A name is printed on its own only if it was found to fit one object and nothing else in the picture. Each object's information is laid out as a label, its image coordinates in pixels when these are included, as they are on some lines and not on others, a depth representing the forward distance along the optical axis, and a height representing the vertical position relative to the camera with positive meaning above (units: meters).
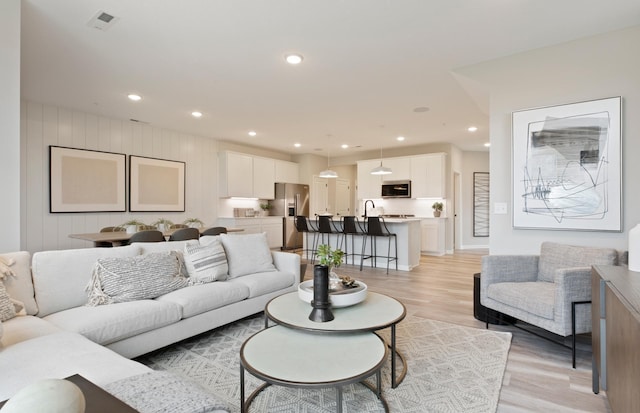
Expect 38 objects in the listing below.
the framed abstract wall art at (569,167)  2.86 +0.36
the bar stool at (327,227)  6.32 -0.44
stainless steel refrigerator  8.59 -0.10
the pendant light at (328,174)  7.40 +0.71
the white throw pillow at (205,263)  2.93 -0.53
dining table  3.90 -0.40
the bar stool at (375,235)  5.75 -0.54
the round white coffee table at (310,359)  1.45 -0.76
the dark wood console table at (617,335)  1.21 -0.58
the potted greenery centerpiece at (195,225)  6.68 -0.41
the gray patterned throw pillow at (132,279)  2.34 -0.56
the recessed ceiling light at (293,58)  3.34 +1.53
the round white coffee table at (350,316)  1.89 -0.70
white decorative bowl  2.18 -0.63
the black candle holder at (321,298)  1.99 -0.57
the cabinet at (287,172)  8.73 +0.93
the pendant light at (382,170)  6.97 +0.76
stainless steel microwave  8.11 +0.42
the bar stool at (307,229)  6.72 -0.49
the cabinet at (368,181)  8.59 +0.64
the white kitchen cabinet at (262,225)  7.53 -0.48
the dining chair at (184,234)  4.31 -0.38
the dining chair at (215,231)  4.61 -0.37
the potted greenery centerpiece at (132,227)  4.50 -0.31
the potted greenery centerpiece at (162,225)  4.86 -0.30
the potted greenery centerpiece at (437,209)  7.79 -0.08
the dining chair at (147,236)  3.86 -0.38
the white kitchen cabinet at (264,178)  8.08 +0.71
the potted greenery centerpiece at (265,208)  8.45 -0.07
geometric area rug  1.87 -1.13
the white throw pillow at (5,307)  1.87 -0.59
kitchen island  5.89 -0.73
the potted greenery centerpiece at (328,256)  2.13 -0.34
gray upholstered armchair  2.33 -0.66
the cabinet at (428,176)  7.66 +0.72
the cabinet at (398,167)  8.18 +0.96
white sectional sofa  1.38 -0.69
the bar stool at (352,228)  6.05 -0.44
